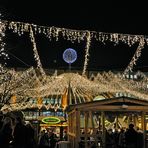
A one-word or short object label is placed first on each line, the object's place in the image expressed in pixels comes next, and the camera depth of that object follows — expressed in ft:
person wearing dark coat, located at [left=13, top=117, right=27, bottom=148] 33.04
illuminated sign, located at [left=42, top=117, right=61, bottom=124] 101.03
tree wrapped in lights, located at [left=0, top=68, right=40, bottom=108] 108.68
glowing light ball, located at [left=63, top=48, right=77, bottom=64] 86.54
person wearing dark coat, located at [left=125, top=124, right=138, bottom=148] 39.93
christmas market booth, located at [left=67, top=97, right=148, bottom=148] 47.38
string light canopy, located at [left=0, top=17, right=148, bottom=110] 92.02
